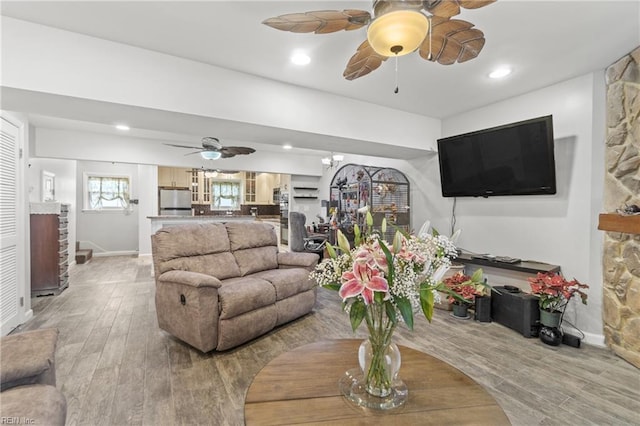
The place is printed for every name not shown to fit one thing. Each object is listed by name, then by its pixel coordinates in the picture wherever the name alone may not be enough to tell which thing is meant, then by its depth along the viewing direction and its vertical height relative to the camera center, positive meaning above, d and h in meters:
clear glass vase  1.10 -0.64
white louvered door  2.72 -0.22
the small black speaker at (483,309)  3.23 -1.12
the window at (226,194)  9.20 +0.41
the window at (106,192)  7.39 +0.37
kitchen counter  5.60 -0.27
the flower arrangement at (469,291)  3.13 -0.92
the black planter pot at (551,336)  2.68 -1.18
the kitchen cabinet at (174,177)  8.05 +0.84
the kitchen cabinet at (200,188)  8.70 +0.58
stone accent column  2.37 +0.12
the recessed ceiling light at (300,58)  2.47 +1.32
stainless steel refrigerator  7.78 +0.12
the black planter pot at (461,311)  3.35 -1.19
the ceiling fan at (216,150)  4.26 +0.93
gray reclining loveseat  2.43 -0.74
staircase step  6.34 -1.15
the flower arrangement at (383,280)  1.01 -0.26
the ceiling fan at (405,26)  1.37 +1.00
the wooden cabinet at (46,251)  4.05 -0.66
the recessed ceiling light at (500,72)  2.72 +1.35
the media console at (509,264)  2.97 -0.60
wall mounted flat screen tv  2.87 +0.56
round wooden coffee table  1.00 -0.74
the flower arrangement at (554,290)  2.66 -0.75
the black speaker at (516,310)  2.87 -1.05
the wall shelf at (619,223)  2.18 -0.09
